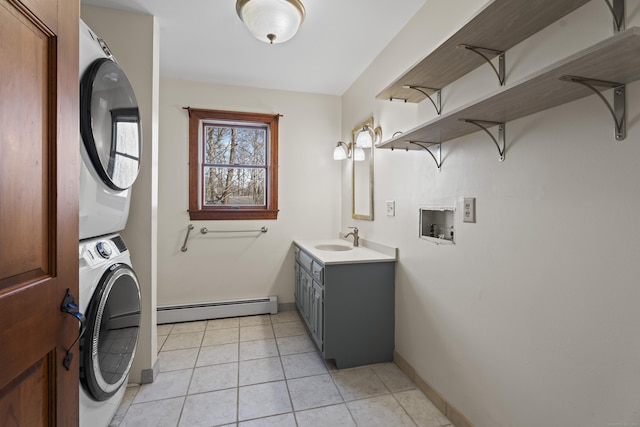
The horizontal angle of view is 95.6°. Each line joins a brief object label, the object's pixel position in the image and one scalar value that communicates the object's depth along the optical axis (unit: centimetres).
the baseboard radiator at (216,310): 290
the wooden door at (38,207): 62
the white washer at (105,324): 119
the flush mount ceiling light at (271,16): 164
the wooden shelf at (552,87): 70
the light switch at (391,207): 222
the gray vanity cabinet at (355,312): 208
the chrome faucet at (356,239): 277
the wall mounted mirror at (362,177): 255
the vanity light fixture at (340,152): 295
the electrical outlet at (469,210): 147
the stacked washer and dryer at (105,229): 121
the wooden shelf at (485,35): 100
